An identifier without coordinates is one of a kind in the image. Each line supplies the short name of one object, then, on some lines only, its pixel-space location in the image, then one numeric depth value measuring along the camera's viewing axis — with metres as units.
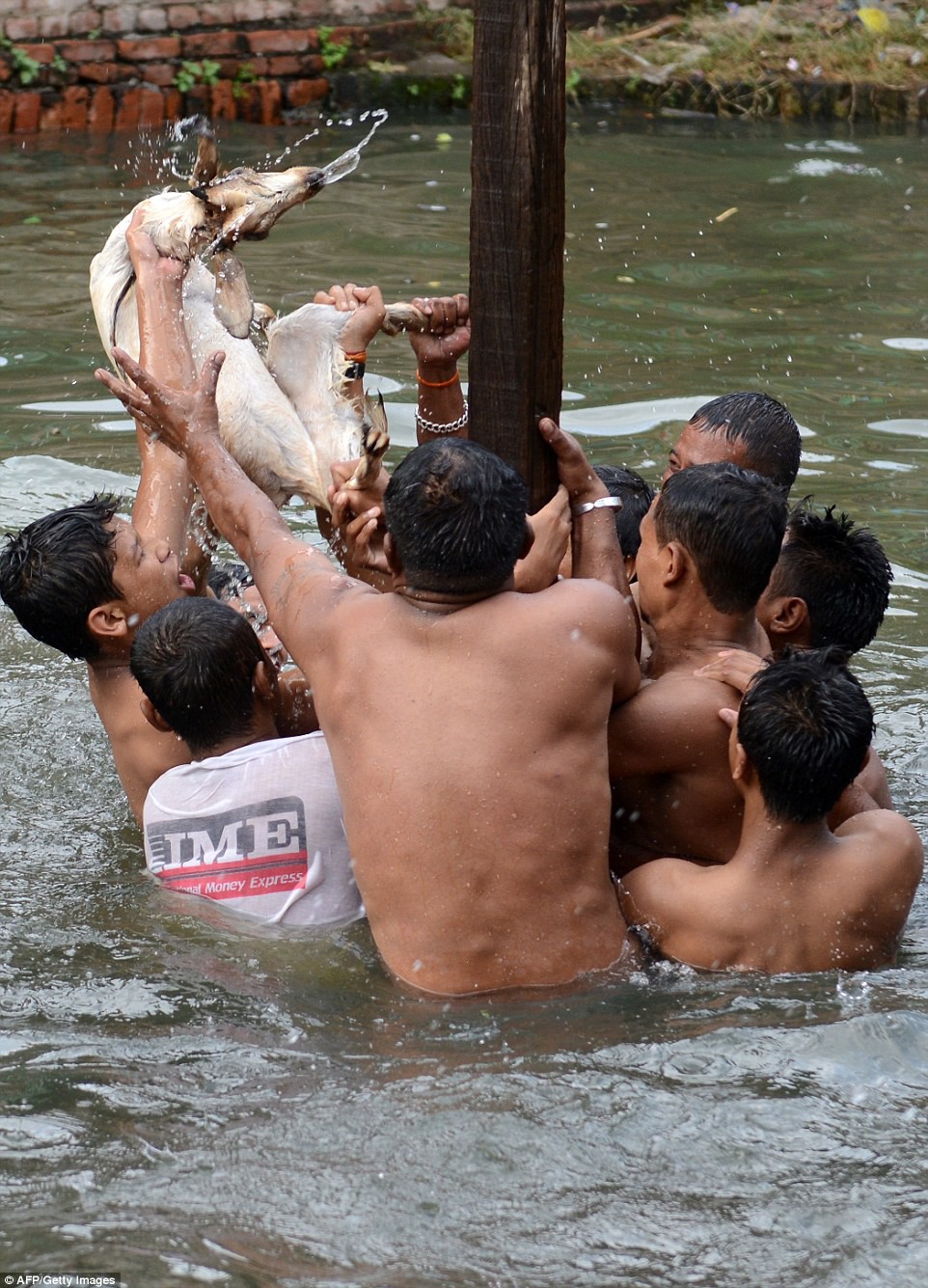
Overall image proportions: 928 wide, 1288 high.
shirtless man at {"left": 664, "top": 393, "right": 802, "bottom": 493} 8.67
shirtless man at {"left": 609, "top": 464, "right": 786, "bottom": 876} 7.13
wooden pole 6.98
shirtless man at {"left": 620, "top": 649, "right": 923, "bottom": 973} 6.70
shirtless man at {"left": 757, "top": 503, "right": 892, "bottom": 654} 8.32
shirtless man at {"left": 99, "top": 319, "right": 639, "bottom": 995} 6.47
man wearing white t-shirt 7.59
